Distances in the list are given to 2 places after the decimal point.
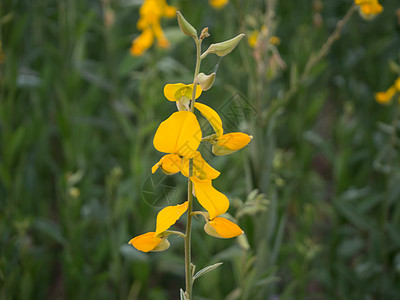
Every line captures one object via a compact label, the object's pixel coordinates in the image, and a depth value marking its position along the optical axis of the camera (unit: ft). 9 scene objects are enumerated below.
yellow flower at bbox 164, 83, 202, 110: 1.63
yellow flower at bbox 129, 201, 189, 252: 1.65
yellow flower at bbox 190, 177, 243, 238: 1.65
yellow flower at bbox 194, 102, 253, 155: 1.66
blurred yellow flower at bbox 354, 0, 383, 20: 2.25
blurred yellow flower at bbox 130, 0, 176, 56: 3.08
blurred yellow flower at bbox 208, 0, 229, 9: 2.72
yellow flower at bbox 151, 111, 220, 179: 1.60
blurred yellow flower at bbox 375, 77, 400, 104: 2.82
